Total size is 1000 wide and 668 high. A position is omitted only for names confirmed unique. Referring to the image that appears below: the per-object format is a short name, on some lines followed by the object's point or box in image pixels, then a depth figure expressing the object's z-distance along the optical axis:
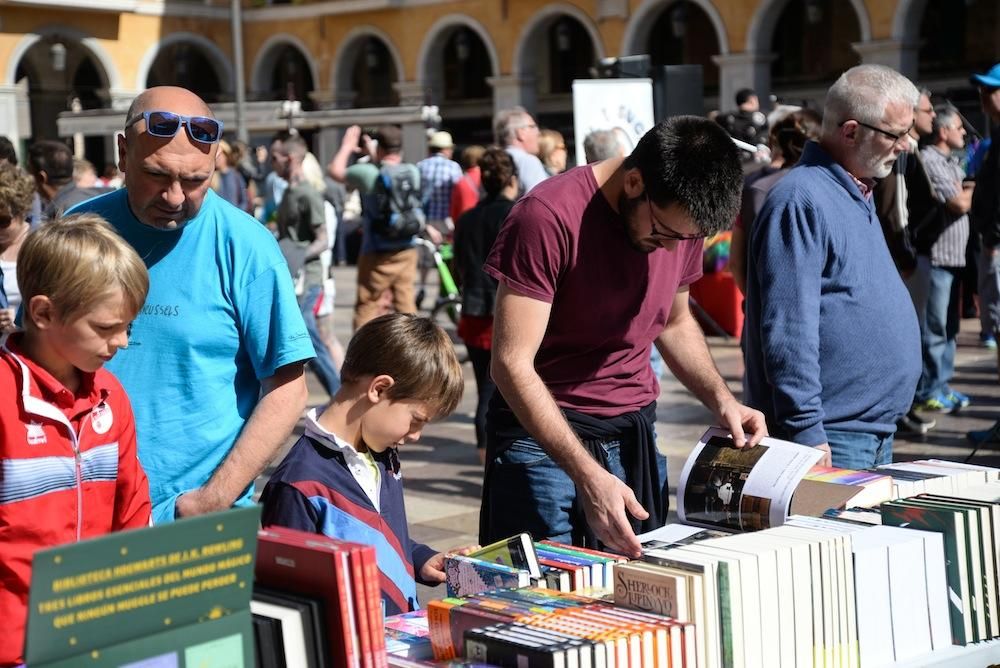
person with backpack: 9.29
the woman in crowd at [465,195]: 9.23
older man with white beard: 3.65
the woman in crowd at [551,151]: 10.04
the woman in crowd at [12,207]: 4.50
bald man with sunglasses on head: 3.00
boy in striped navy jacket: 2.76
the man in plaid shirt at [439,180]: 12.25
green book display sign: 1.74
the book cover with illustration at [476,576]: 2.54
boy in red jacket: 2.44
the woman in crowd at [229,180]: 11.36
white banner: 9.83
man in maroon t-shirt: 3.01
